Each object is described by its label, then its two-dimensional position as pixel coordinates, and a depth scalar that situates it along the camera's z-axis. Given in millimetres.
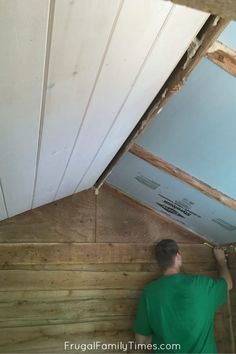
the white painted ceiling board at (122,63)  731
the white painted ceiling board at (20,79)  592
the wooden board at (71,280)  2131
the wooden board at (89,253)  2182
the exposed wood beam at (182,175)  1704
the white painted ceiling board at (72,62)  658
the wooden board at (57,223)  2229
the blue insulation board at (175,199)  1881
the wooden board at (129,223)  2416
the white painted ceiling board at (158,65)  821
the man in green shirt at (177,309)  1877
